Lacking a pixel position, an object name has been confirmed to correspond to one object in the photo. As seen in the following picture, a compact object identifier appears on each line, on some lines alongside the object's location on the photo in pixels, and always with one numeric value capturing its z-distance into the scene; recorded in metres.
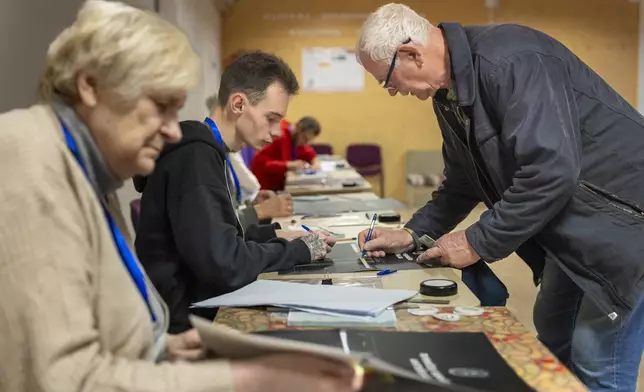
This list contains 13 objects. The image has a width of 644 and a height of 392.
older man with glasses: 1.61
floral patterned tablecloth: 1.06
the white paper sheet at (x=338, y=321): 1.33
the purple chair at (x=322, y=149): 8.38
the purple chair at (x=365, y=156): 8.44
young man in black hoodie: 1.56
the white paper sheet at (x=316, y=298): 1.38
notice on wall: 8.50
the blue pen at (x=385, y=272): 1.78
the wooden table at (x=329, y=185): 4.17
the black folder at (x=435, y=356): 1.01
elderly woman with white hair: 0.89
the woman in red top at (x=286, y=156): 4.81
